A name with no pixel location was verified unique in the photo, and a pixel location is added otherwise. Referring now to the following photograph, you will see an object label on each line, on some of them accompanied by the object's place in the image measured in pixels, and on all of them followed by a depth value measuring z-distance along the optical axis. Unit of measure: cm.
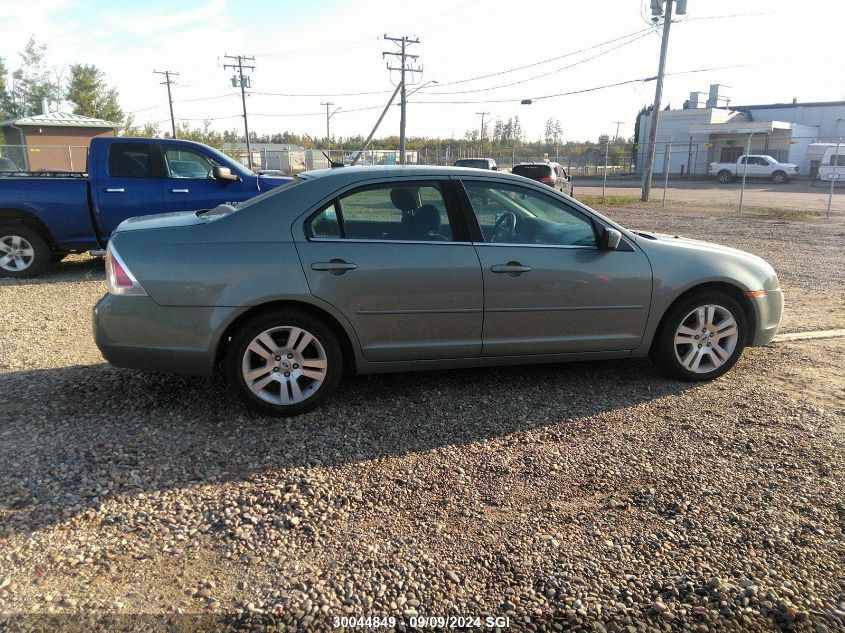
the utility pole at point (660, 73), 2589
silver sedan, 408
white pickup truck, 4078
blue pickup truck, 867
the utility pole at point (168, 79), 6078
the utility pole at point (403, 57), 4165
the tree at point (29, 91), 5175
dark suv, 2045
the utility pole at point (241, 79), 5597
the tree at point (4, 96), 5025
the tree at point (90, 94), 4931
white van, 3694
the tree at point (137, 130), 4417
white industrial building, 4659
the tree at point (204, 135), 5016
